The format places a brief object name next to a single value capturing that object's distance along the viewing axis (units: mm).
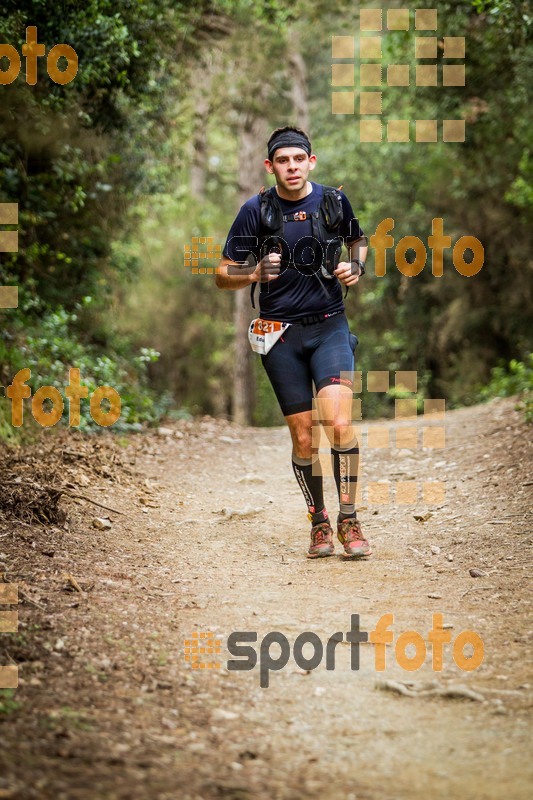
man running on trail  11078
